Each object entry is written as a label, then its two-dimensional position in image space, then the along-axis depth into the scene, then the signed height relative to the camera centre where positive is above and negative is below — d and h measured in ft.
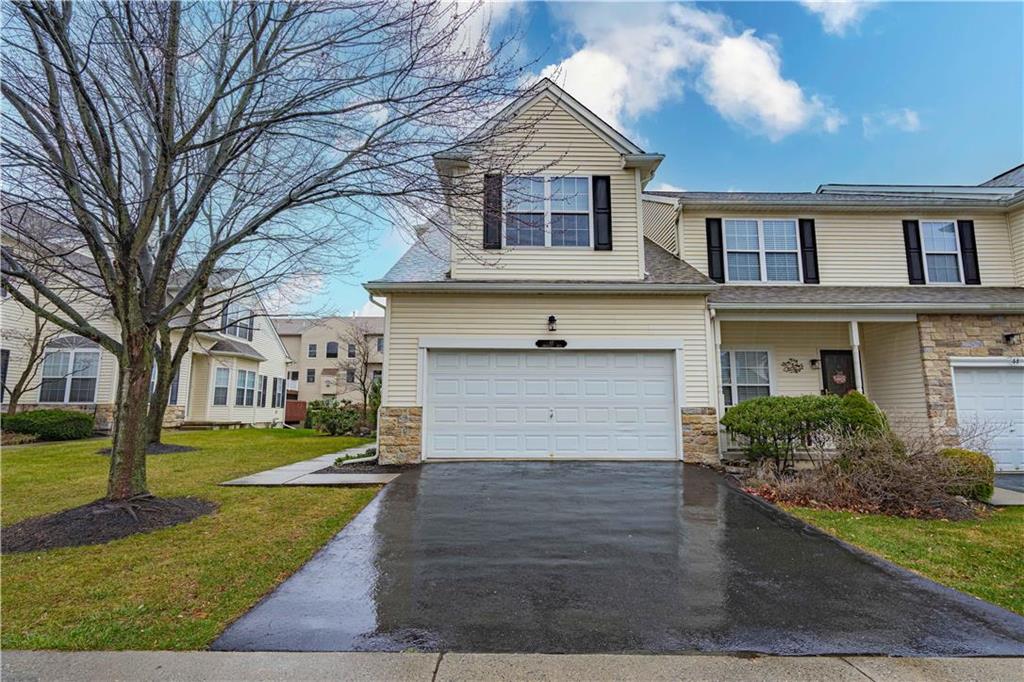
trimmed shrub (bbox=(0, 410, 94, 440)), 48.55 -1.72
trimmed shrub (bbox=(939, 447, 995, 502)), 25.17 -3.45
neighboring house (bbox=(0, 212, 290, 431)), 56.11 +4.33
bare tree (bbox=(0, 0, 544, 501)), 19.15 +12.04
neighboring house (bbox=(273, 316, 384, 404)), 134.21 +13.25
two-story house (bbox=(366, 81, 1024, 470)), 34.37 +6.67
